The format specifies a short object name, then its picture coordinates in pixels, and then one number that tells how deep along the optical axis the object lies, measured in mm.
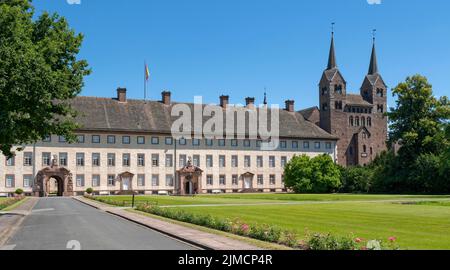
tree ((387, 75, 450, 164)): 73750
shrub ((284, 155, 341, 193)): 77438
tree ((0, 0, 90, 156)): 25422
